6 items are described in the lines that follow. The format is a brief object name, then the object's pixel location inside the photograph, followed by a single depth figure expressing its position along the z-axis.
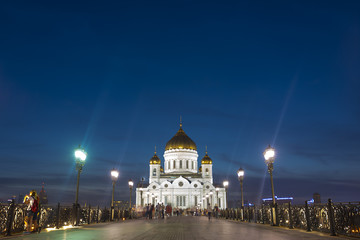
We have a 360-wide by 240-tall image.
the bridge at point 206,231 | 10.56
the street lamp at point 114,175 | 24.64
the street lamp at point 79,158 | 18.44
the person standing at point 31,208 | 11.77
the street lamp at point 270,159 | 17.62
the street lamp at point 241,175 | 26.86
